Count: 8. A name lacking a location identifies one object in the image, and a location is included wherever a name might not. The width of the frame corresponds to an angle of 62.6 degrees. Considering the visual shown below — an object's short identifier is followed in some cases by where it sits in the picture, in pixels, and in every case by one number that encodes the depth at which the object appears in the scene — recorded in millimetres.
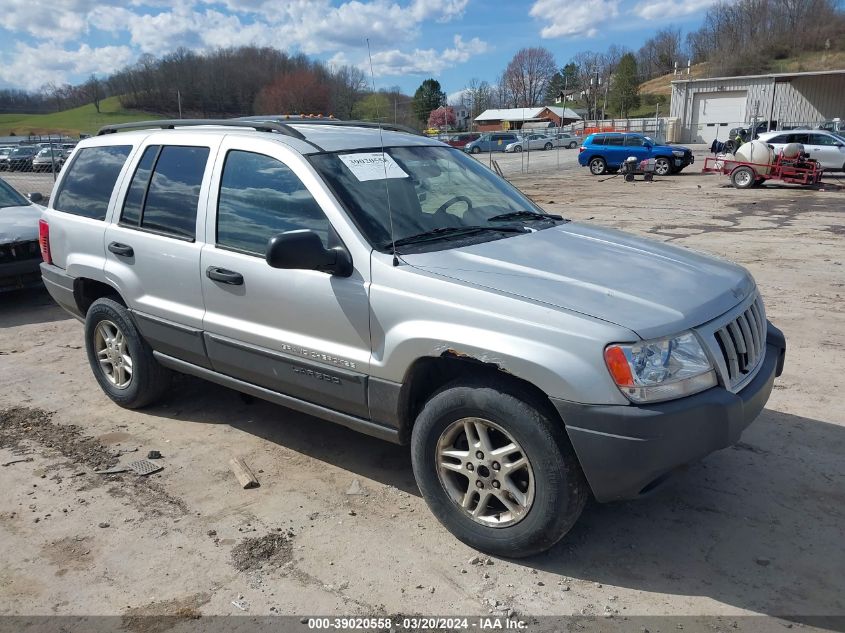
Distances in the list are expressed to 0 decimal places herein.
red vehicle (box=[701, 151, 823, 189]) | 21234
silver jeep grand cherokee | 2777
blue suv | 27797
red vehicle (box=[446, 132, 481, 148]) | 45531
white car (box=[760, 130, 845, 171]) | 24516
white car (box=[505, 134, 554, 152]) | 52709
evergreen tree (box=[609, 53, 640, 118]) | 84938
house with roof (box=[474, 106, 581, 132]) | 78169
